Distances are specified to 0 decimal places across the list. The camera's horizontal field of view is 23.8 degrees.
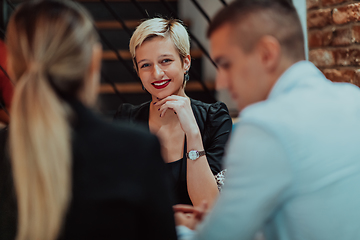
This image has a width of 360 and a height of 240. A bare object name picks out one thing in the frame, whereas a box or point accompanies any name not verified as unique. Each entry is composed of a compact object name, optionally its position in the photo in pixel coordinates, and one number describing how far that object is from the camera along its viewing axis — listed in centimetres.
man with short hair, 171
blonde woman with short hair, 241
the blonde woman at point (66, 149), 178
